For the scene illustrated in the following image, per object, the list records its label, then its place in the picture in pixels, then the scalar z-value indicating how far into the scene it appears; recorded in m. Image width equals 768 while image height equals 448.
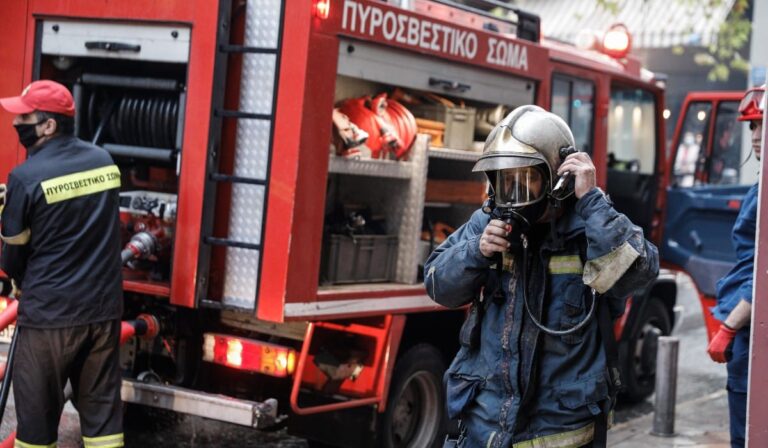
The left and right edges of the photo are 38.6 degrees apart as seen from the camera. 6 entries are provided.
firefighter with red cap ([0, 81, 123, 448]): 5.00
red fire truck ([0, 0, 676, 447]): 5.29
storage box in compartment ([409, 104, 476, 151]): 6.57
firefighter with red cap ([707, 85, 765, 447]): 4.77
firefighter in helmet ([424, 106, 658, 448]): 3.33
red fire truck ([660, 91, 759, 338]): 8.64
